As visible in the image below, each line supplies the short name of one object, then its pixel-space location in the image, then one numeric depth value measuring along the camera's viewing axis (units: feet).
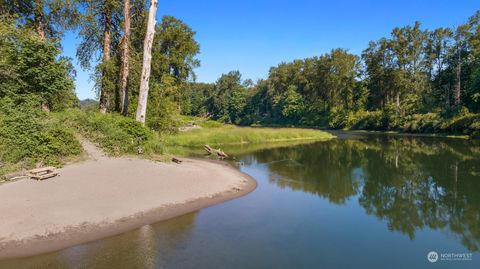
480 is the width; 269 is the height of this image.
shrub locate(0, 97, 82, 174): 45.73
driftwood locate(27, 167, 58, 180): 40.74
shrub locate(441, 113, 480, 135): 154.20
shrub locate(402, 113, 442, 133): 183.32
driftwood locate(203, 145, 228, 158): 89.63
